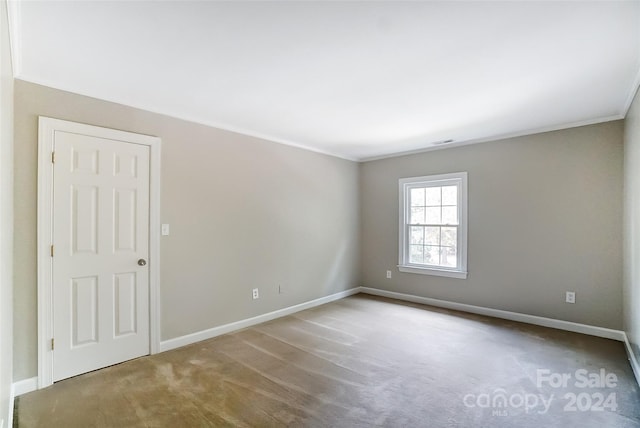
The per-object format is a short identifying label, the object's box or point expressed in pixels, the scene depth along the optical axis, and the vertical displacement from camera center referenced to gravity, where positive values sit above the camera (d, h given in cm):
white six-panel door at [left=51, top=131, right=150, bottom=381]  254 -37
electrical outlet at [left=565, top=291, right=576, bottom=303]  361 -98
